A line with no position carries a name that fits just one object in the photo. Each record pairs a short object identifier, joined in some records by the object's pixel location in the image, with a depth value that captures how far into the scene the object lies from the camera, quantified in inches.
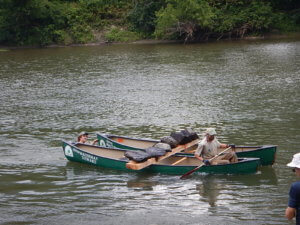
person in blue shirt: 278.5
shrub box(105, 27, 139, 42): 2242.9
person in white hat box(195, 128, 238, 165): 585.6
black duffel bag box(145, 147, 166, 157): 598.2
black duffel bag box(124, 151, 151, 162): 585.9
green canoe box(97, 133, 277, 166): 599.8
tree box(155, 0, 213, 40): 2038.6
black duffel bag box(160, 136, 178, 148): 623.8
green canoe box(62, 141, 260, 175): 579.5
